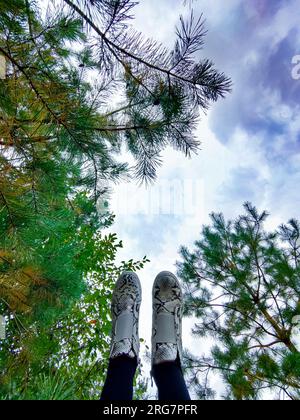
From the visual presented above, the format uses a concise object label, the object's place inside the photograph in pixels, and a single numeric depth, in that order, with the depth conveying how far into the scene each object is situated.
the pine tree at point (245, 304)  1.86
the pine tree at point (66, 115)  1.03
